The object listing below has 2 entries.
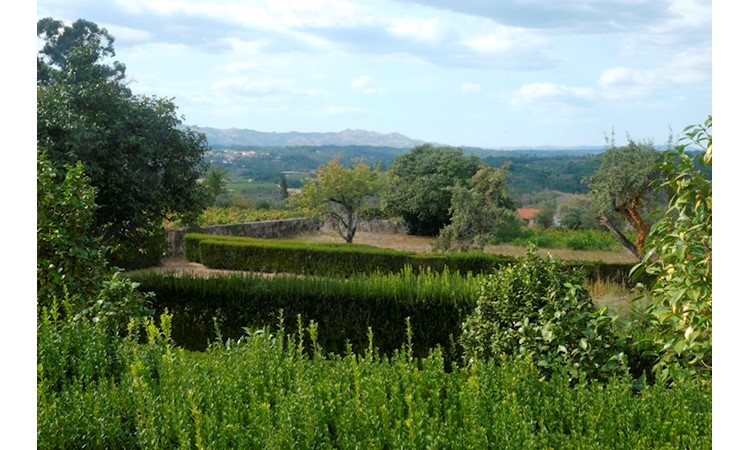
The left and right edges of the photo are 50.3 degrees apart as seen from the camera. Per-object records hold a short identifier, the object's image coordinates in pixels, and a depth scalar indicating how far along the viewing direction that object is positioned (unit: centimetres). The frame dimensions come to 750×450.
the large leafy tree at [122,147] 1170
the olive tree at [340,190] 2017
